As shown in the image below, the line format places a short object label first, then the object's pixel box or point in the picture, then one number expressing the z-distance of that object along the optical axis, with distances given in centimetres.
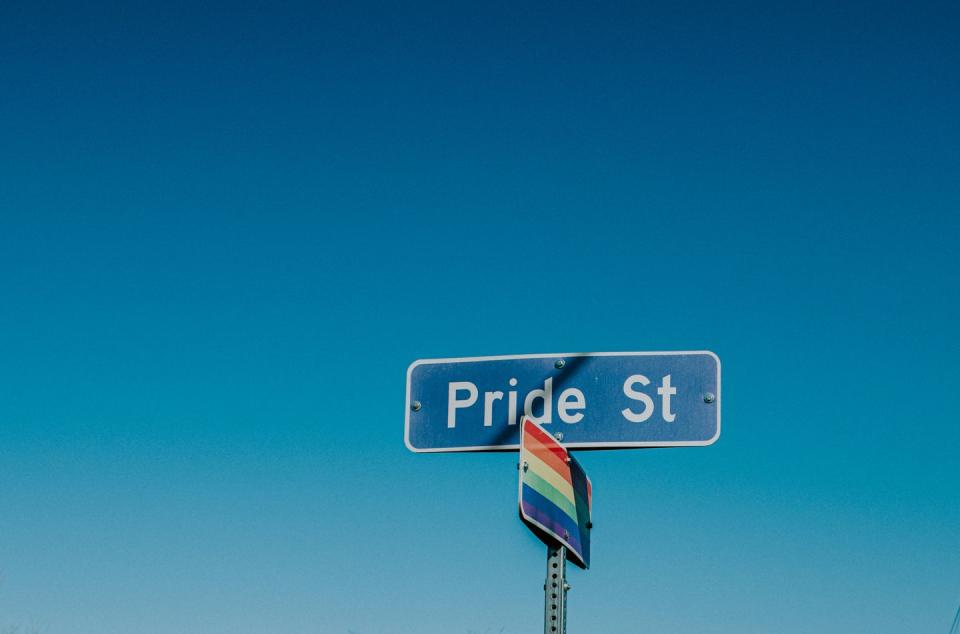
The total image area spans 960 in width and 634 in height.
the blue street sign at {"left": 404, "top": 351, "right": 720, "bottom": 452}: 355
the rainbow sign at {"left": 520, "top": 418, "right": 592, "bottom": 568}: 315
